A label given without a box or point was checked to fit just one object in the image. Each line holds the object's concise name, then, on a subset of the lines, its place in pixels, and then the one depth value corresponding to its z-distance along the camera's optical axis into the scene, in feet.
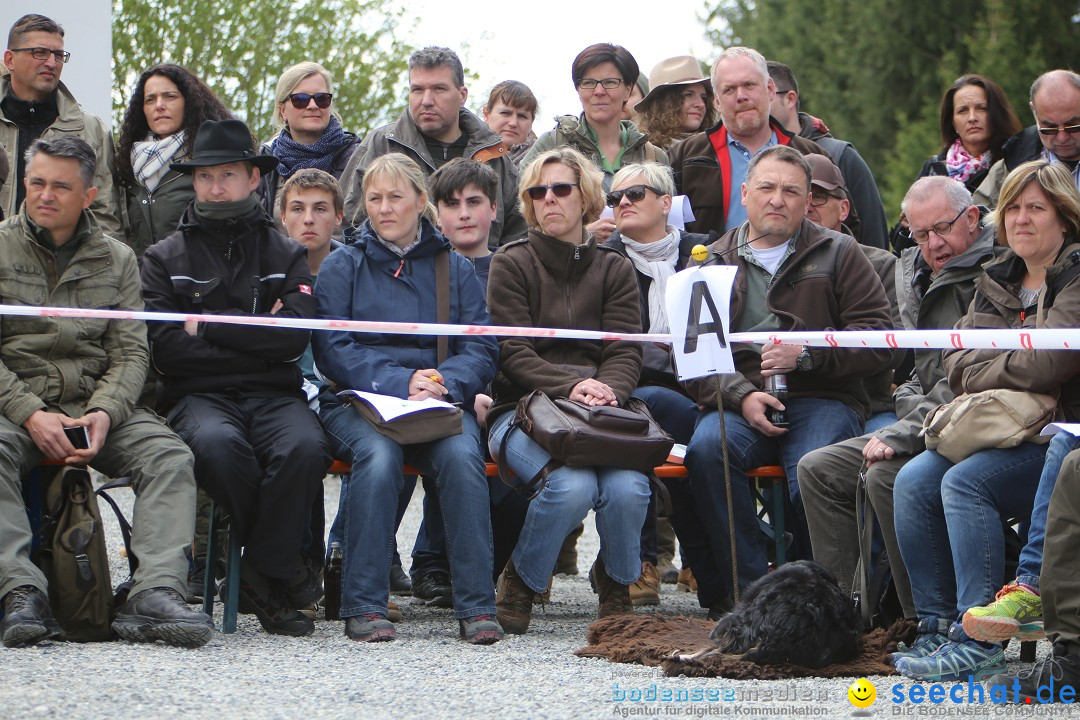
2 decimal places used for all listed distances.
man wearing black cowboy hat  40.75
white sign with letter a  40.75
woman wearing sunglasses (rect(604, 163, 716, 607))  47.62
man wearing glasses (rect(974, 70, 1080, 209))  49.21
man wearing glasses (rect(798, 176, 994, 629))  39.19
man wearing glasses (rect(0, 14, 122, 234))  51.37
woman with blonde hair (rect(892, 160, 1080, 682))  35.47
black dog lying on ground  34.88
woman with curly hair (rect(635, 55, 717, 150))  59.77
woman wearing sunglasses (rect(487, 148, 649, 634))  41.73
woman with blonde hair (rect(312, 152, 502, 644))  40.73
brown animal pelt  34.71
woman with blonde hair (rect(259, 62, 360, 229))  55.26
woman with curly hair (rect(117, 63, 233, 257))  50.98
